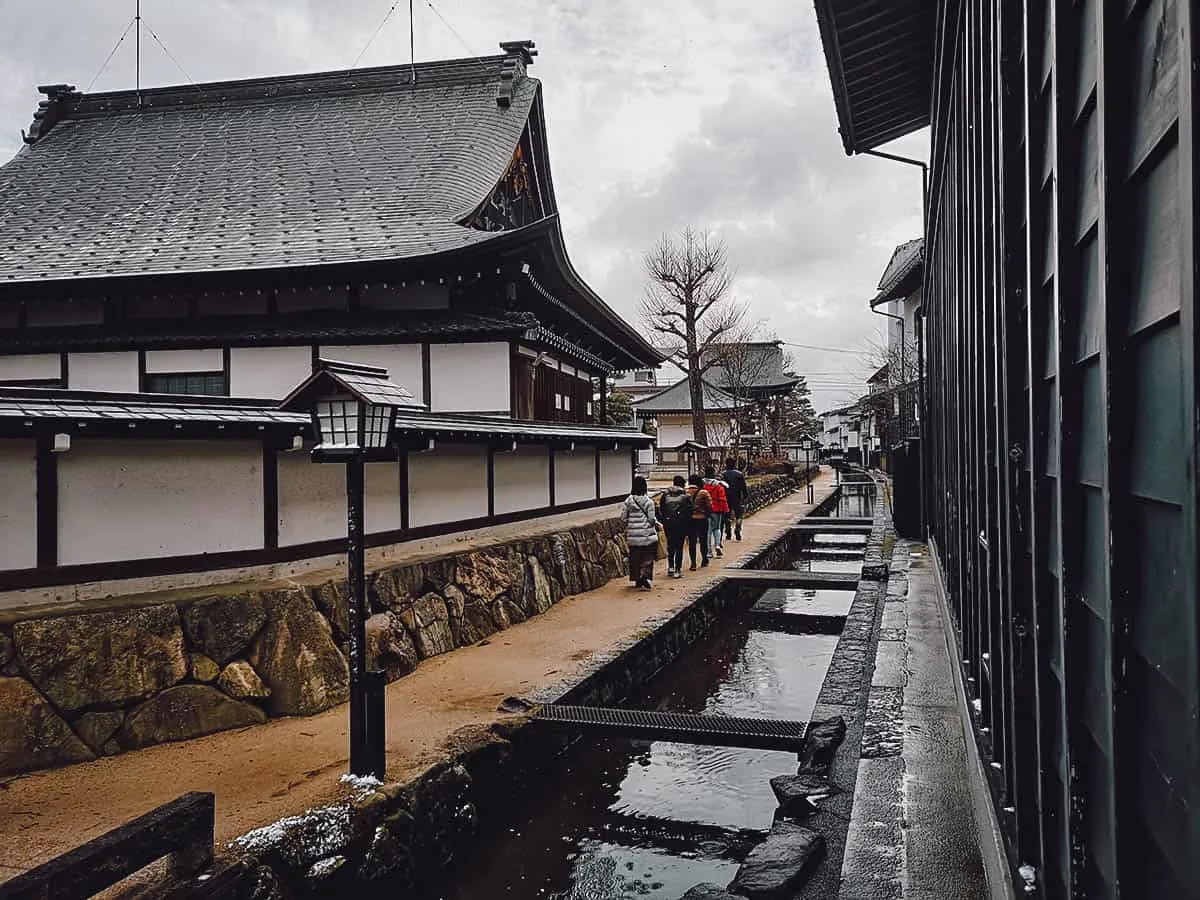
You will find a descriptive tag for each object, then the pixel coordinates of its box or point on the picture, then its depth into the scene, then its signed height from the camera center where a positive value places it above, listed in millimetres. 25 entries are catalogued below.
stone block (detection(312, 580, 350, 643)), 7621 -1362
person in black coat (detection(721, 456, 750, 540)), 19234 -1057
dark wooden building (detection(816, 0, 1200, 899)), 1000 +8
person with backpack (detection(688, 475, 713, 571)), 14578 -1173
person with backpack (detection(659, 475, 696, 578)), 14164 -1143
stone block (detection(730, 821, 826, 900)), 4359 -2181
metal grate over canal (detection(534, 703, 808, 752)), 6770 -2217
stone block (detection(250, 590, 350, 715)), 6938 -1697
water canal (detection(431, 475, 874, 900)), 5871 -2862
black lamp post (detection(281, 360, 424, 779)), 5637 +6
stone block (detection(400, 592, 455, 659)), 8805 -1806
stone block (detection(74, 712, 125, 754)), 5977 -1896
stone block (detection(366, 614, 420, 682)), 8055 -1853
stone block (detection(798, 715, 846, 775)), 6078 -2130
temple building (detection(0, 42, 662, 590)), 6844 +2030
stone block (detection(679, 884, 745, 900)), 4356 -2289
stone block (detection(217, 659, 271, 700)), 6688 -1778
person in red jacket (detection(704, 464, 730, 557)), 16266 -1238
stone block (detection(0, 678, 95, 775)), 5613 -1831
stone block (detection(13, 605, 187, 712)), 5855 -1419
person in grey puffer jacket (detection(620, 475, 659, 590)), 12922 -1274
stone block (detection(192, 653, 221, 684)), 6605 -1654
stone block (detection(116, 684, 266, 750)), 6219 -1948
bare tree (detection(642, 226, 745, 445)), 32281 +5305
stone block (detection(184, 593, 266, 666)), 6699 -1344
